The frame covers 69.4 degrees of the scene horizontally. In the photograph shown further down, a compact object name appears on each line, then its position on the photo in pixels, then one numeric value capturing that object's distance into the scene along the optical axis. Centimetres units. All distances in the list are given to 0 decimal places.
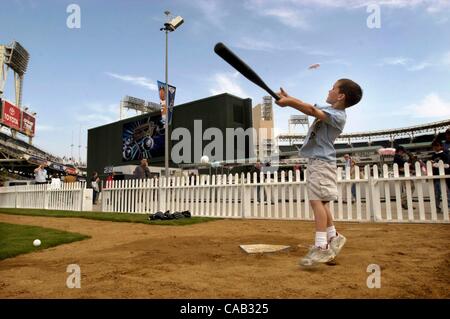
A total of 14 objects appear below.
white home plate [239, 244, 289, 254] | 384
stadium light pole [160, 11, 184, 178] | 1593
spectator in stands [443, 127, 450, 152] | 774
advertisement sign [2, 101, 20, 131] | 4857
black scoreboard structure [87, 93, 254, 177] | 2714
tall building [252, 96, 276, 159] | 4028
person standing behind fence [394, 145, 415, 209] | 970
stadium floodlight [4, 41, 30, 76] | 5712
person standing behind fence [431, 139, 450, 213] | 702
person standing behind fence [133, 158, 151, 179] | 1240
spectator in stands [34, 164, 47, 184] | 1648
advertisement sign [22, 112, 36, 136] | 5435
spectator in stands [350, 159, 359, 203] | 1253
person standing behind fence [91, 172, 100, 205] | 1728
